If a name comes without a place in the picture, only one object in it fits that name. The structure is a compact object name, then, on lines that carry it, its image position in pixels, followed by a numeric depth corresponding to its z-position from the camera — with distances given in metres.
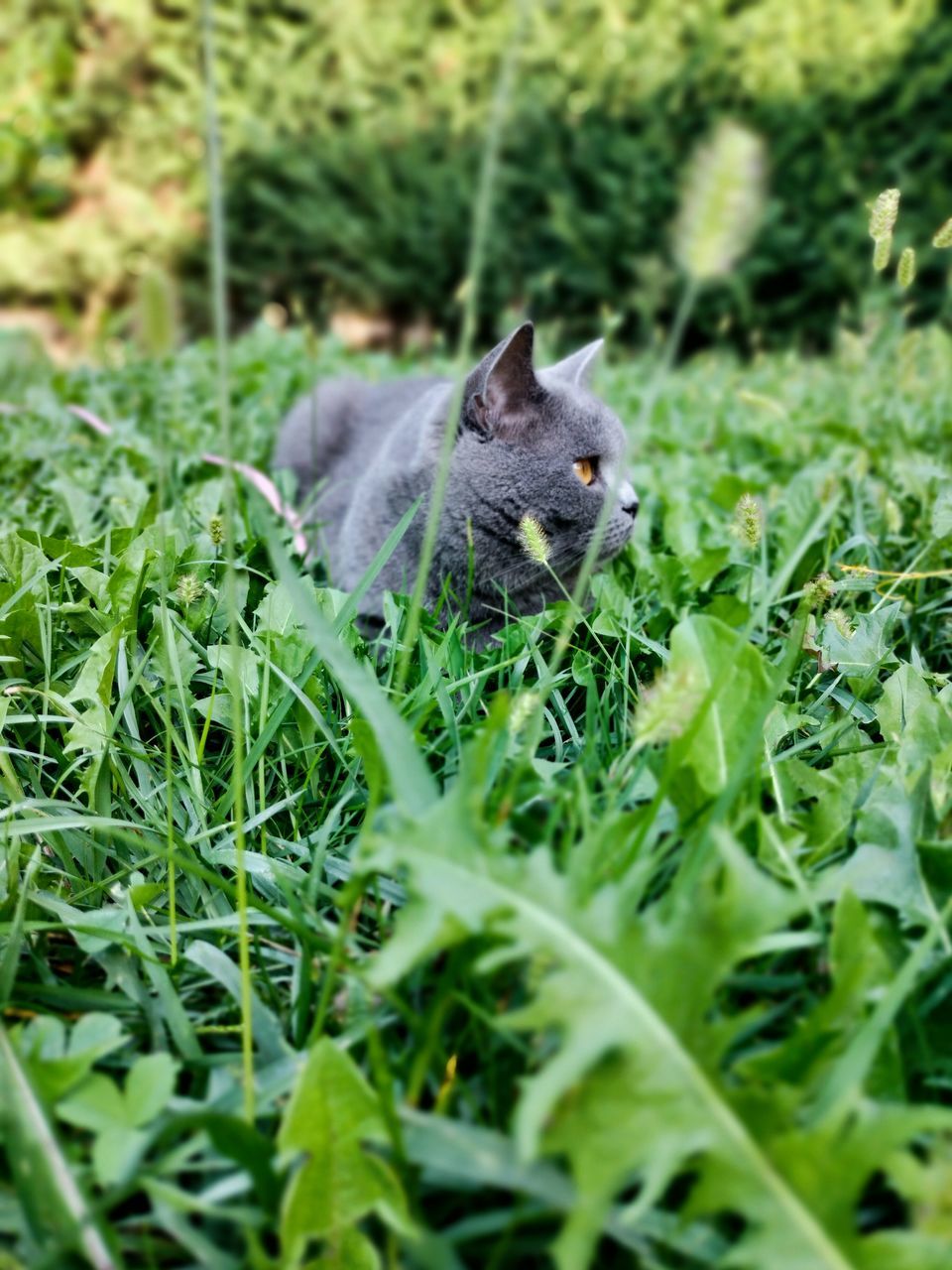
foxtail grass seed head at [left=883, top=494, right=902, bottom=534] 0.54
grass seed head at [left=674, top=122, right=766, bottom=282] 0.30
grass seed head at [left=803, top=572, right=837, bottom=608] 0.40
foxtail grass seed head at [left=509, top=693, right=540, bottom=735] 0.31
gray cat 0.56
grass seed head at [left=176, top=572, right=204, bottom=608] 0.42
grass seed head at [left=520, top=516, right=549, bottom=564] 0.42
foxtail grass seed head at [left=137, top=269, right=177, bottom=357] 0.34
